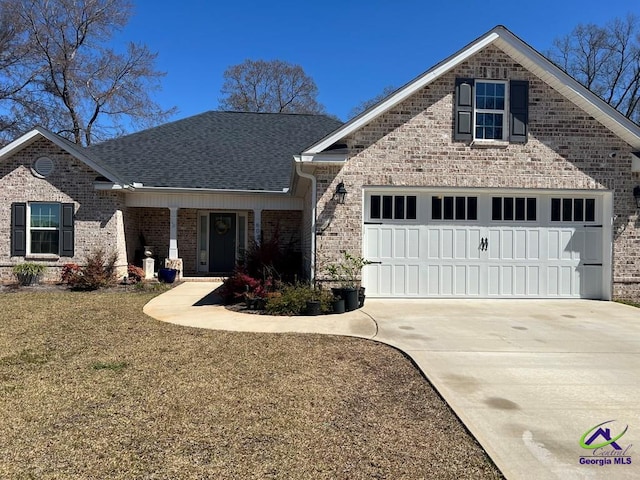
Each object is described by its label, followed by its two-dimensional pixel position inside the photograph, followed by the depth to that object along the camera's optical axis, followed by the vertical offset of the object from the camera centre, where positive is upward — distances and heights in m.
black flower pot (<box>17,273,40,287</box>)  12.88 -1.46
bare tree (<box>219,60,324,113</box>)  38.09 +12.79
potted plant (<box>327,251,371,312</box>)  9.72 -0.85
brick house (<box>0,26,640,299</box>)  9.96 +1.13
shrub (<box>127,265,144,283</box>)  13.54 -1.36
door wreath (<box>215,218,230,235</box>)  16.36 +0.22
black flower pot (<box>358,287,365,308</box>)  9.51 -1.41
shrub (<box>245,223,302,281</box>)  10.29 -0.77
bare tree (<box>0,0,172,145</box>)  25.55 +10.23
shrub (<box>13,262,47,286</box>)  12.88 -1.28
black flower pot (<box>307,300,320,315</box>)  8.73 -1.52
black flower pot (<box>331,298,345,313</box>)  8.91 -1.50
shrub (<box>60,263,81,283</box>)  12.81 -1.21
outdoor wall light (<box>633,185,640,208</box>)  10.40 +0.99
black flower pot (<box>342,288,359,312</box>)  9.09 -1.37
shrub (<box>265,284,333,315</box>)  8.80 -1.42
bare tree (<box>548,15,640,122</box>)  32.44 +12.57
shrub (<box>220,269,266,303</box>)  9.48 -1.24
